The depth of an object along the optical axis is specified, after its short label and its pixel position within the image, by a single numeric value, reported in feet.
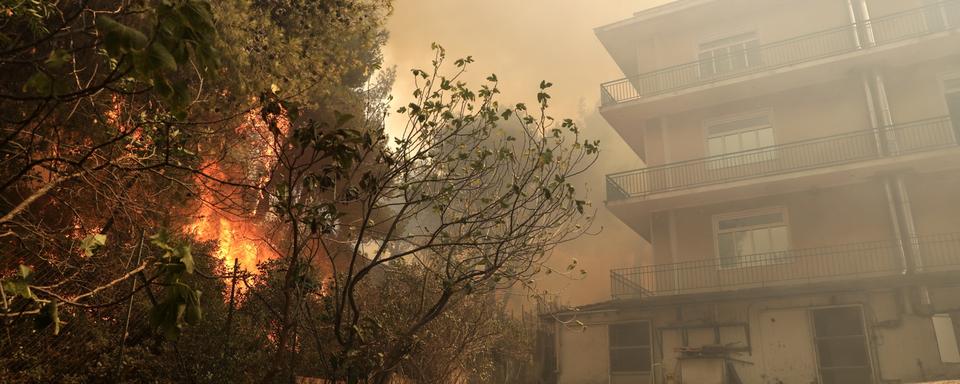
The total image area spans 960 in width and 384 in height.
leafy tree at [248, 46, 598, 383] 15.29
